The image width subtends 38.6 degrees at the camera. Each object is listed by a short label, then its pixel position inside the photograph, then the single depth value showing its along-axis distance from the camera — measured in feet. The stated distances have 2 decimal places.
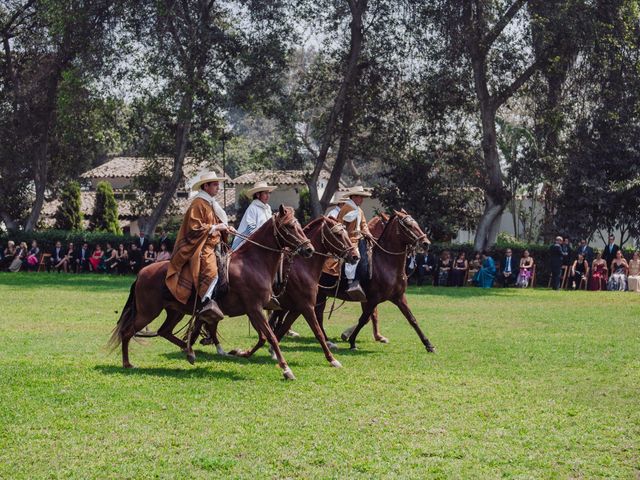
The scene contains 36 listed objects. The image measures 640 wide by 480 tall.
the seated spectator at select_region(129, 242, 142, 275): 118.42
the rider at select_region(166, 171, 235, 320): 39.11
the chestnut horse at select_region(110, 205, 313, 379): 39.96
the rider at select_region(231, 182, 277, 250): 47.16
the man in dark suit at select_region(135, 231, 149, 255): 119.03
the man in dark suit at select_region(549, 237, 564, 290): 106.11
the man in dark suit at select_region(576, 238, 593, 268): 107.55
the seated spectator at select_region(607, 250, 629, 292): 103.60
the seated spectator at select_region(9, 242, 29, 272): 124.19
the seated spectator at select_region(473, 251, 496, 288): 108.58
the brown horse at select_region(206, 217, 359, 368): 42.60
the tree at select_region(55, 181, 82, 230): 169.99
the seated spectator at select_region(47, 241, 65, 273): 124.67
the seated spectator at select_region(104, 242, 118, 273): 122.21
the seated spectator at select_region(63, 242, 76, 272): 125.08
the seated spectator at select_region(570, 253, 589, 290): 106.22
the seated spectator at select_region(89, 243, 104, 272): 124.26
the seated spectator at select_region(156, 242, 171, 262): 109.63
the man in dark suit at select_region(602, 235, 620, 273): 108.06
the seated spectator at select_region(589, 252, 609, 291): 104.63
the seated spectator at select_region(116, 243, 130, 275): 122.11
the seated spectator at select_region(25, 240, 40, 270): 125.08
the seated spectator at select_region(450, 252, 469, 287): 110.81
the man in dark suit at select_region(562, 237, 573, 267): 107.14
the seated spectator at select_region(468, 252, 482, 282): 111.96
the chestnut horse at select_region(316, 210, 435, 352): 48.91
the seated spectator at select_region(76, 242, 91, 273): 124.77
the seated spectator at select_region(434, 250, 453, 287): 111.96
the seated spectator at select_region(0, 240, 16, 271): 125.59
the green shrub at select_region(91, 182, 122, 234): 175.63
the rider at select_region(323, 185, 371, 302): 48.73
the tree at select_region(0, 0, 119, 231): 130.62
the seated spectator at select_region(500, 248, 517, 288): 110.73
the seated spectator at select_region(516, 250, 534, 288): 110.32
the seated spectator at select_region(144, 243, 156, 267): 115.13
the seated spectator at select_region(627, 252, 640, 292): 102.47
